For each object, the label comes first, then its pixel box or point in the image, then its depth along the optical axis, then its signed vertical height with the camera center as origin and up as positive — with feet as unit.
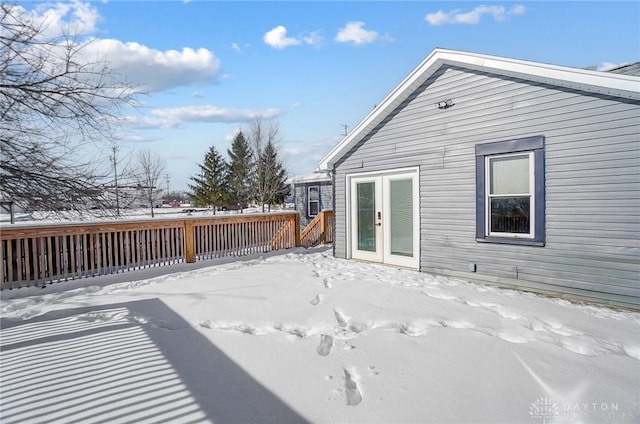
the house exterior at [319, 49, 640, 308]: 13.96 +1.15
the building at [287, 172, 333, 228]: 47.55 +0.93
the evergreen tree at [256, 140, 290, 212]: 69.10 +5.65
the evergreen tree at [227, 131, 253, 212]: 76.59 +7.45
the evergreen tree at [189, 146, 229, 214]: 86.53 +5.11
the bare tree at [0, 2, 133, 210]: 11.43 +3.56
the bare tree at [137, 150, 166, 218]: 72.89 +9.23
